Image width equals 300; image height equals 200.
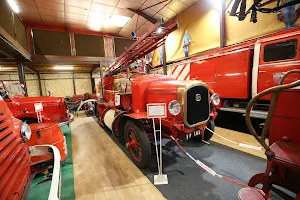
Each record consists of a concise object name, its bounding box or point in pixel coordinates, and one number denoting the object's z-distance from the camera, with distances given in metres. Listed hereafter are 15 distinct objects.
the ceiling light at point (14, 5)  5.83
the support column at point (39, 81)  11.59
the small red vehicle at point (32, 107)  3.46
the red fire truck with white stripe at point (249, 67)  2.97
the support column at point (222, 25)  4.84
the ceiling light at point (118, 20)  7.42
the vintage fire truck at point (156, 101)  2.21
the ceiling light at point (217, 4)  4.89
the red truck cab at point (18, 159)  1.04
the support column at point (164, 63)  7.90
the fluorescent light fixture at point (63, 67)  11.04
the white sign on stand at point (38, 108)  3.19
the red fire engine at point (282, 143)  1.08
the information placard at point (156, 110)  2.04
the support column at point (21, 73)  6.65
